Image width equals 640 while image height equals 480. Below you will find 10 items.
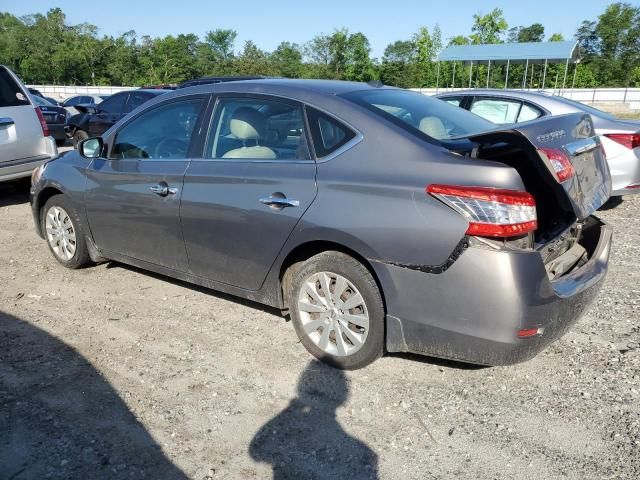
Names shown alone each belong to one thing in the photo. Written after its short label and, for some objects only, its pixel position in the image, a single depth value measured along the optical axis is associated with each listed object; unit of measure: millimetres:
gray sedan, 2795
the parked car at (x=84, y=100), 25253
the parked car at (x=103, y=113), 13047
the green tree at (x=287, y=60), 65875
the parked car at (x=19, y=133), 7398
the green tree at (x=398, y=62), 57719
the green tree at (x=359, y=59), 62844
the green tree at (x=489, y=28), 65438
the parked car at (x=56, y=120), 14992
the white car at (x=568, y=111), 6746
